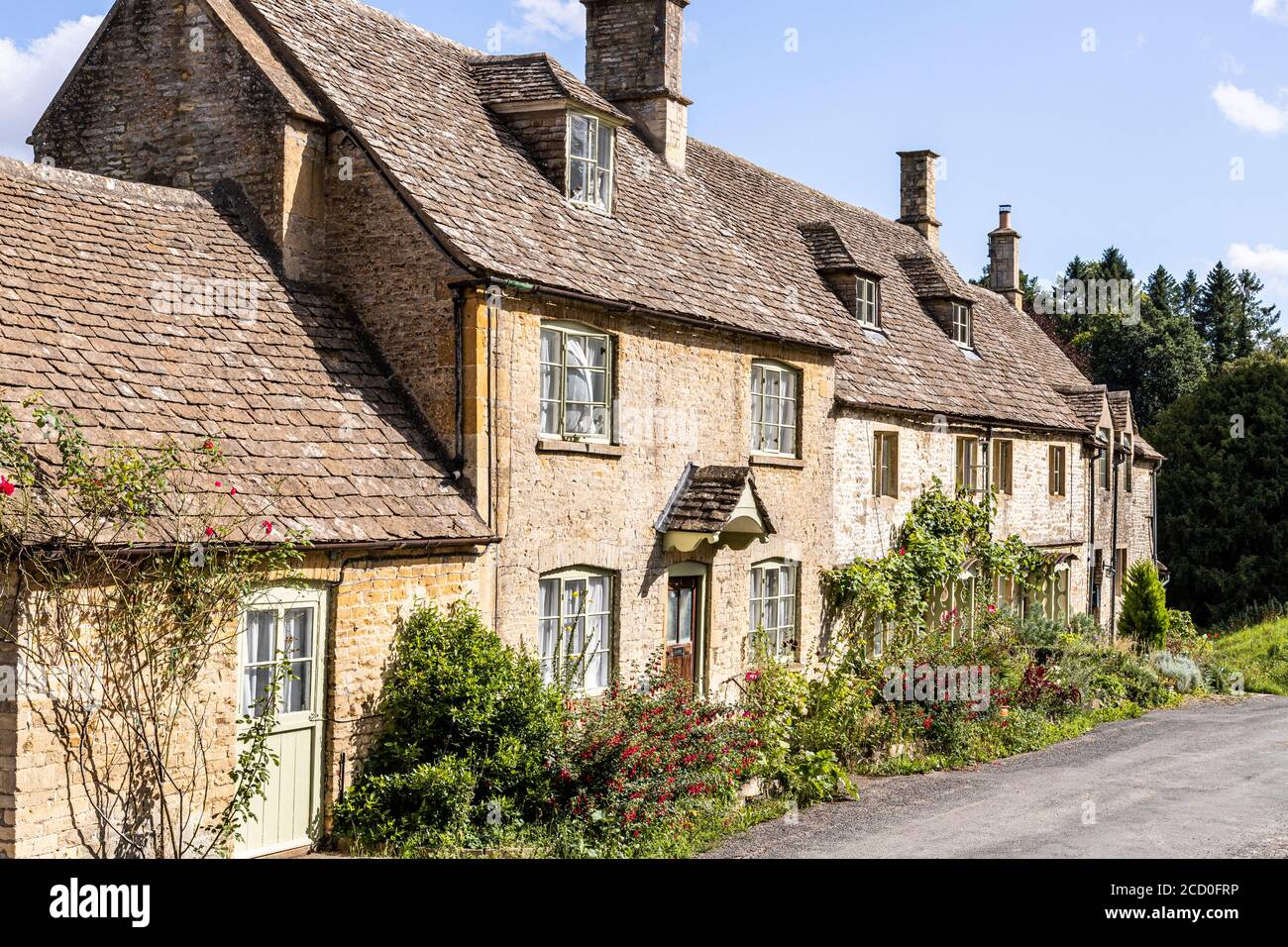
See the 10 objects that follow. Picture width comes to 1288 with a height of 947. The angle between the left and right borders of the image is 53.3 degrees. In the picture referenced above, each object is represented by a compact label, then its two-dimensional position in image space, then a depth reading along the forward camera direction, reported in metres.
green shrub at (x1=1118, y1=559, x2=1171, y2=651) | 30.58
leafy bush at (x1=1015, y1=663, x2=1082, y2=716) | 20.70
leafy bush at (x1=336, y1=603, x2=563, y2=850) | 11.63
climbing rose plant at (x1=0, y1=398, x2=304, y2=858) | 9.34
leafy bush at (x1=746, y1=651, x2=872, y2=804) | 14.99
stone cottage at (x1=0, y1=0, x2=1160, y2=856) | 11.59
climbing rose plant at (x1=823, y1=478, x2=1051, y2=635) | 20.11
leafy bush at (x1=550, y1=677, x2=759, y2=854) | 12.27
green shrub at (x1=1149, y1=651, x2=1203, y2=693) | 25.92
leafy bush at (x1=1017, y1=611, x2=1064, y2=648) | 23.23
